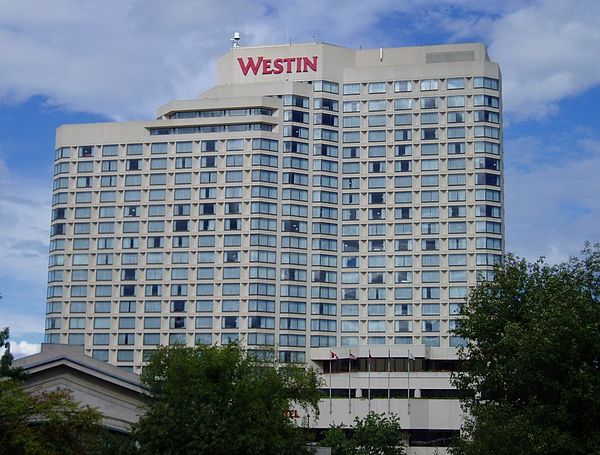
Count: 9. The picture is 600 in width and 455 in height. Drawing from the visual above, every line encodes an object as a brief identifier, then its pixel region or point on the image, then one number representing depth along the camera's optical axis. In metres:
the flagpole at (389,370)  135.00
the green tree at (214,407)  61.62
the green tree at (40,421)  59.59
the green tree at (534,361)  61.00
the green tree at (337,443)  103.00
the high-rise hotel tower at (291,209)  153.12
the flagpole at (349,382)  136.62
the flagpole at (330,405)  136.25
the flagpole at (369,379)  140.61
